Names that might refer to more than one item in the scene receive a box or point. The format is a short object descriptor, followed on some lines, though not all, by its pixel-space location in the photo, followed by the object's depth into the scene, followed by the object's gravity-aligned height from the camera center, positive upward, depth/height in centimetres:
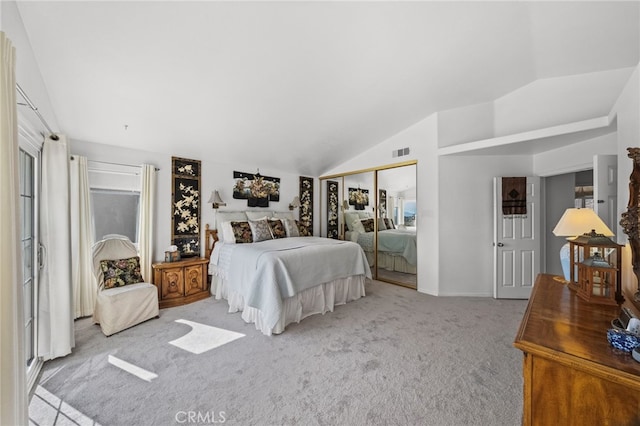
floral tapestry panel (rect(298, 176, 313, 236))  550 +13
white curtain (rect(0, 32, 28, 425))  104 -18
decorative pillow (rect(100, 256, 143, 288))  277 -67
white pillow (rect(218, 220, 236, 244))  384 -33
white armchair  256 -85
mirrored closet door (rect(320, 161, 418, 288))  433 -10
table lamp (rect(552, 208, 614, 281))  185 -11
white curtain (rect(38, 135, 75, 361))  210 -36
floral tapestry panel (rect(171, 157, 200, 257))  379 +11
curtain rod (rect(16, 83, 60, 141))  148 +73
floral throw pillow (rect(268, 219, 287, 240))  426 -30
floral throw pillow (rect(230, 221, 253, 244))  385 -31
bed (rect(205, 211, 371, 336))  271 -75
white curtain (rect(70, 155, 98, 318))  290 -29
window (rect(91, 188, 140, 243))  319 +2
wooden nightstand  332 -96
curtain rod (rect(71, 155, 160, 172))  316 +66
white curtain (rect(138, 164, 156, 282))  338 -15
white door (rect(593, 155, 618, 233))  245 +22
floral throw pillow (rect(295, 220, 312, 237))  529 -40
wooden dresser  84 -61
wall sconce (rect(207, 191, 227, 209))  401 +23
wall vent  432 +104
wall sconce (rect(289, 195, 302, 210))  524 +18
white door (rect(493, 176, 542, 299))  369 -56
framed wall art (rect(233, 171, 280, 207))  451 +45
